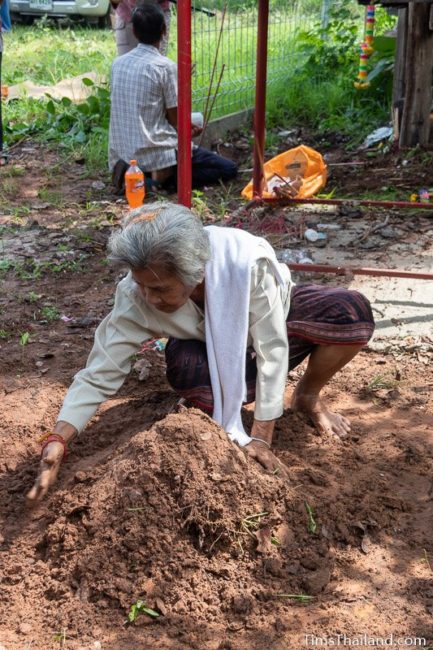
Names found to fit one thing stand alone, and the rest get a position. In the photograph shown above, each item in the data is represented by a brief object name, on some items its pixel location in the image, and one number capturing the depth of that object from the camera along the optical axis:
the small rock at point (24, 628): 2.29
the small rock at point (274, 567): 2.42
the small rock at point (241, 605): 2.30
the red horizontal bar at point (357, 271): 4.25
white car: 13.41
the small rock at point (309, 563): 2.45
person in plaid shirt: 6.36
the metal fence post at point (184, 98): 3.34
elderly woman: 2.55
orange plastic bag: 6.21
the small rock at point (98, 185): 6.61
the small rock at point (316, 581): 2.37
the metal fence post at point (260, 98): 4.92
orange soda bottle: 5.91
